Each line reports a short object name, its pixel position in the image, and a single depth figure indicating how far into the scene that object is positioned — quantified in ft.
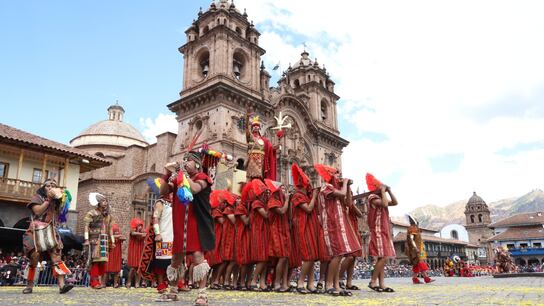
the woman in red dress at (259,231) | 23.56
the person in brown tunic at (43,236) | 22.31
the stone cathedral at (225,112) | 89.35
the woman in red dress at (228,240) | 26.03
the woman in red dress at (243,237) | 24.89
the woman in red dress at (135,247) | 32.58
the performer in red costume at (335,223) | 20.45
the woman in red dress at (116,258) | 33.95
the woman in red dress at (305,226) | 21.39
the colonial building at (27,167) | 57.77
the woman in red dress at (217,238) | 26.99
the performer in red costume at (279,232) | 22.50
